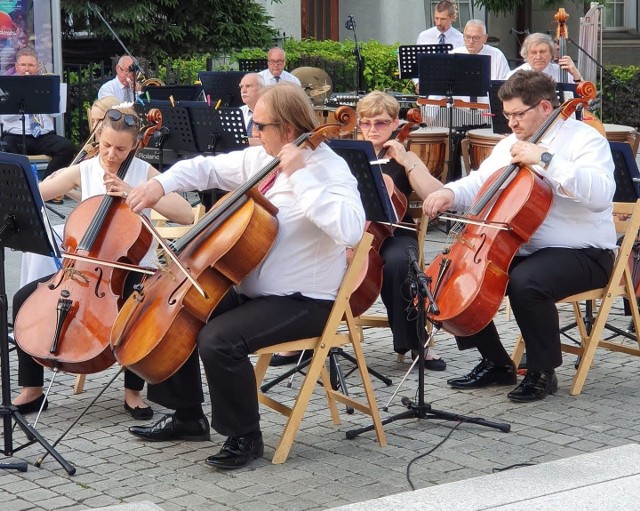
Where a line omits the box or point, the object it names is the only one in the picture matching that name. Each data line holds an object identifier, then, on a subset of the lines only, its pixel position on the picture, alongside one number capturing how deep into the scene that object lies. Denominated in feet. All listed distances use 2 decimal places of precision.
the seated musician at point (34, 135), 35.86
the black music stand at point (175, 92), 33.47
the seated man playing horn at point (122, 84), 39.55
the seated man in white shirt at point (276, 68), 39.70
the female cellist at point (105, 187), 16.88
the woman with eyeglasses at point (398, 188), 18.52
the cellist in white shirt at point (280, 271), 14.20
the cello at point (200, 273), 13.82
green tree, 50.14
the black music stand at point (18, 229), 13.98
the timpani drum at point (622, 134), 29.48
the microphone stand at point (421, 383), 15.64
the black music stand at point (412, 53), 37.27
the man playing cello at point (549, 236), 17.10
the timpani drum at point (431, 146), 30.48
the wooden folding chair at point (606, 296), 17.74
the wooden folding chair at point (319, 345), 14.89
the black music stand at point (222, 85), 34.40
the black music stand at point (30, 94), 31.50
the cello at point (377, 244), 17.93
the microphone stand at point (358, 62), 43.95
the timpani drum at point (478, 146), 29.32
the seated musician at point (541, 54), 30.42
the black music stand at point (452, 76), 32.07
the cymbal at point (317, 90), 40.06
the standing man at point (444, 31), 40.24
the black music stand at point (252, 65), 42.45
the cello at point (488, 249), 16.28
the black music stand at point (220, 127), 27.25
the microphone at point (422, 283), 15.46
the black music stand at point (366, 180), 16.85
